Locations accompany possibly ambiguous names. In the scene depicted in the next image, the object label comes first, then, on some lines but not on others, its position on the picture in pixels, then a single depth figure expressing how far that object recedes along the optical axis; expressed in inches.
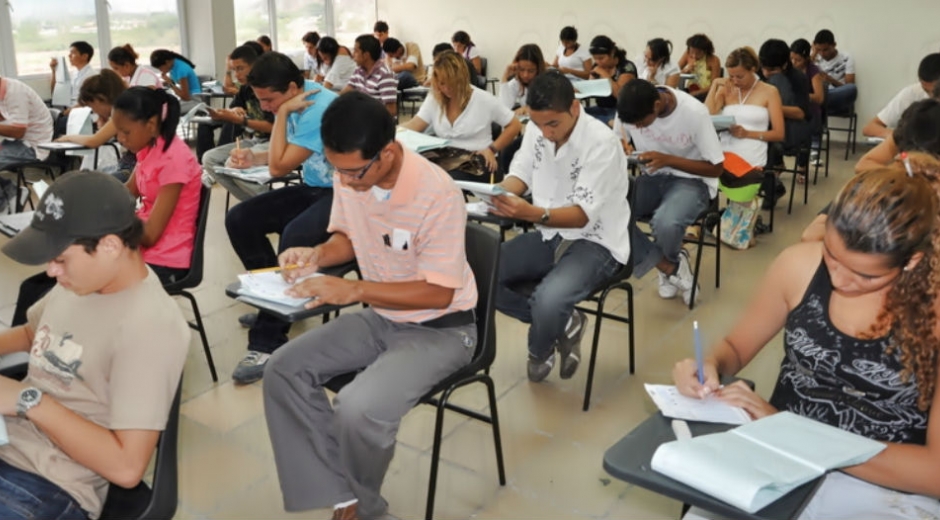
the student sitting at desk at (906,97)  181.2
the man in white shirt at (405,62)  384.8
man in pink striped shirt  77.1
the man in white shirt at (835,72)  300.4
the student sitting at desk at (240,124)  159.2
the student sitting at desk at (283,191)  126.5
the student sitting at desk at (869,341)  53.9
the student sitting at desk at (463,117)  167.3
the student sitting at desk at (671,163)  140.2
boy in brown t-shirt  54.9
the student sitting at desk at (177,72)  285.4
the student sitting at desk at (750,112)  182.4
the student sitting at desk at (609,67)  248.8
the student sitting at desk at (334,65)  319.6
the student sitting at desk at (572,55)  343.3
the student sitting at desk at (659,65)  290.4
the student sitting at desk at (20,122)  195.9
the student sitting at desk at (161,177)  110.7
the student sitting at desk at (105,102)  158.2
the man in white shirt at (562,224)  110.1
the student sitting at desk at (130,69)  229.0
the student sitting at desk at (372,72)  235.1
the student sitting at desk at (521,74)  201.6
